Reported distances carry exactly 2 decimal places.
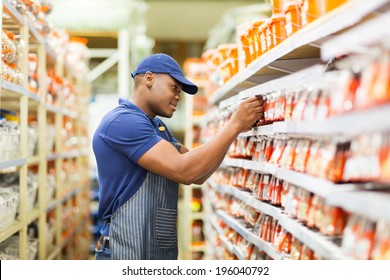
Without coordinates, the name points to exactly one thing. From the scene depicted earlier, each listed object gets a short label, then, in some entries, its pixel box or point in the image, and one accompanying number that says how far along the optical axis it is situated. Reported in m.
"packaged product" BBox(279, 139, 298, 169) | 2.03
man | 2.44
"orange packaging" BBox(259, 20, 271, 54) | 2.52
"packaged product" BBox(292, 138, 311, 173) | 1.88
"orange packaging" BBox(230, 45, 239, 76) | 3.44
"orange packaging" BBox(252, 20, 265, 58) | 2.74
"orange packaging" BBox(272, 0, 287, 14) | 2.52
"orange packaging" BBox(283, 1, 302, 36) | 2.15
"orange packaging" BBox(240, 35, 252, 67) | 3.02
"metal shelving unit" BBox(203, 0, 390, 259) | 1.27
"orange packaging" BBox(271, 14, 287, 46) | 2.35
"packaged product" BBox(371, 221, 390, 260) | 1.36
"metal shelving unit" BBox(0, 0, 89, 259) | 3.30
